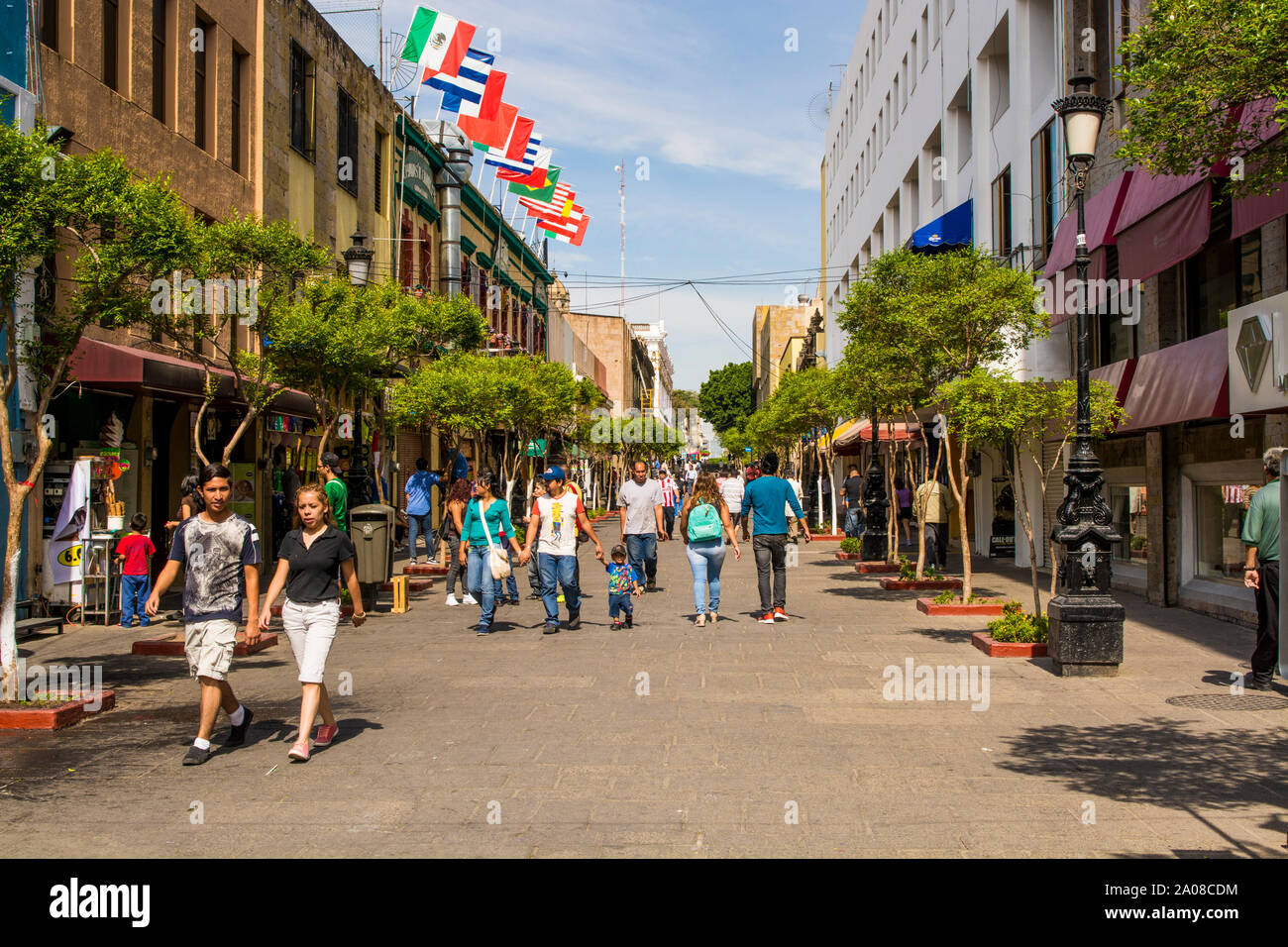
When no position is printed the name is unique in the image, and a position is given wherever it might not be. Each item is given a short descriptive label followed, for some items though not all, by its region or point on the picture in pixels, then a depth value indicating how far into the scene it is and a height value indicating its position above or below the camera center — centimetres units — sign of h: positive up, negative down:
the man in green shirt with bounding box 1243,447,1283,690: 870 -70
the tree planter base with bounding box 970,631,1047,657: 1035 -156
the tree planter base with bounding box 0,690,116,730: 758 -157
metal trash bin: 1308 -59
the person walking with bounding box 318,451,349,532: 1344 +3
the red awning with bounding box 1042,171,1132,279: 1438 +361
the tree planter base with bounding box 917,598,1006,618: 1341 -152
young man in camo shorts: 678 -64
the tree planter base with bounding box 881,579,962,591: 1605 -147
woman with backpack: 1266 -55
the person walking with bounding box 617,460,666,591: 1427 -34
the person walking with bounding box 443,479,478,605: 1442 -55
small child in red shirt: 1277 -86
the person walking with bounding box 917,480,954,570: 1700 -40
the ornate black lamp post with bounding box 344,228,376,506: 1639 +339
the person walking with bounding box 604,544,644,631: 1239 -115
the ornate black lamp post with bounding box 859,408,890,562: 2017 -67
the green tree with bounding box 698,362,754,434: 11918 +990
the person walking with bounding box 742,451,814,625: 1283 -50
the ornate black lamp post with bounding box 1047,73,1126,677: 936 -53
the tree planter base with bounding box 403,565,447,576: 1831 -139
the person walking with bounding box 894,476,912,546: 2444 -46
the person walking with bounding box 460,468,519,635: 1255 -43
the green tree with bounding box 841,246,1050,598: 1238 +194
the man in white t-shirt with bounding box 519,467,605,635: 1218 -56
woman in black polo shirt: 684 -65
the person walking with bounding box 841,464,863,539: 2705 -48
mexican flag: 2778 +1142
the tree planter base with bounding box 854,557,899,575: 1950 -147
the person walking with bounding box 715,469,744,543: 2267 -11
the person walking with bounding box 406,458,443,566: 1759 -7
